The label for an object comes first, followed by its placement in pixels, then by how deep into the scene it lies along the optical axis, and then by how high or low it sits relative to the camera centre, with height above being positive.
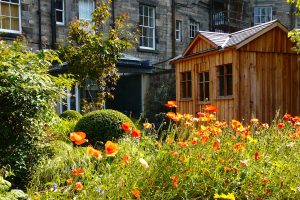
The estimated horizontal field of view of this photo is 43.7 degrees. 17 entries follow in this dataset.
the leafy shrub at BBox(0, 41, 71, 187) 4.70 -0.26
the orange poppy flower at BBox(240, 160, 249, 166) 2.96 -0.59
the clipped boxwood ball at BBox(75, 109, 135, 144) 7.14 -0.70
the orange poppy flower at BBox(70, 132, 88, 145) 2.59 -0.32
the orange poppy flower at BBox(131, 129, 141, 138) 2.97 -0.35
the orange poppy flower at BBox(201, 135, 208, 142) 3.41 -0.45
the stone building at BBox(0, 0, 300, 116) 15.44 +3.40
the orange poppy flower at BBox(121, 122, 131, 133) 2.94 -0.29
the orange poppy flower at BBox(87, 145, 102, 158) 2.63 -0.44
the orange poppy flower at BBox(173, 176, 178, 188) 2.89 -0.71
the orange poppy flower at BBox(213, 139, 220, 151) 3.24 -0.49
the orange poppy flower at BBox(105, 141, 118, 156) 2.61 -0.42
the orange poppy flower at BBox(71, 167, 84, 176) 2.60 -0.57
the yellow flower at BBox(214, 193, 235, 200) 2.59 -0.75
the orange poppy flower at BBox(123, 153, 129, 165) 2.93 -0.54
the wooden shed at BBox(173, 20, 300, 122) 9.95 +0.44
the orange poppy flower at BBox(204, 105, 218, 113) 3.88 -0.20
